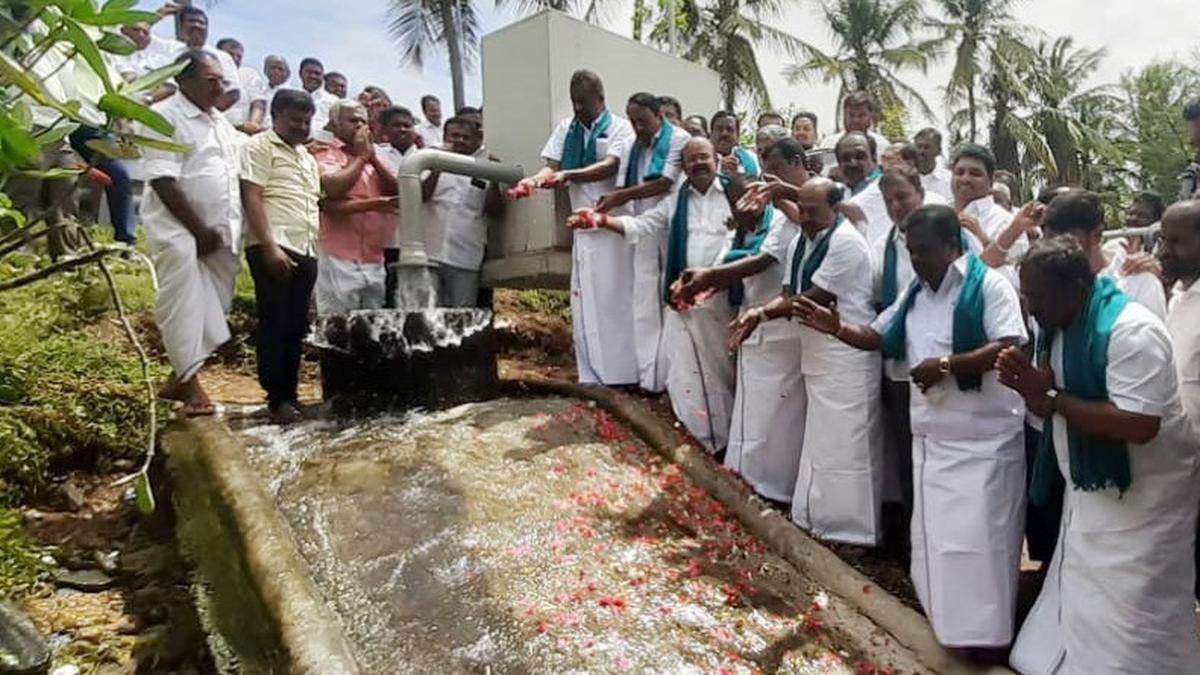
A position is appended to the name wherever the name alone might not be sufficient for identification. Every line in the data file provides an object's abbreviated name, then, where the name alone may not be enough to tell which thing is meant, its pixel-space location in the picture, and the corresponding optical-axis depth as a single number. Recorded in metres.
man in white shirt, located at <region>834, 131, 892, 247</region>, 4.82
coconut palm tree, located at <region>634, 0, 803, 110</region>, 19.02
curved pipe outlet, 5.89
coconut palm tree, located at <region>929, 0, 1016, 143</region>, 24.91
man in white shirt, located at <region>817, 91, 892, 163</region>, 6.18
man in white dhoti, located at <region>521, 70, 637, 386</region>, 5.85
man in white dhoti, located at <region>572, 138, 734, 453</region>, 5.05
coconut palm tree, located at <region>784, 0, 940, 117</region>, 22.73
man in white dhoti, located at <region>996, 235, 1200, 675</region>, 2.89
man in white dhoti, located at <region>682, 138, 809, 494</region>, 4.54
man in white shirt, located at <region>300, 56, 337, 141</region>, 8.80
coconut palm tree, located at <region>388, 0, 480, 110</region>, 18.50
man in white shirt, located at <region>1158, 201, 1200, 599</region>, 3.09
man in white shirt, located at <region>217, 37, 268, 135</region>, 8.28
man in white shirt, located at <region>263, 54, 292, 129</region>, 8.81
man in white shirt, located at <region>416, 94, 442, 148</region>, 9.18
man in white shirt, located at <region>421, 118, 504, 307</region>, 6.73
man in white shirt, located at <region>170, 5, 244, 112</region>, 7.55
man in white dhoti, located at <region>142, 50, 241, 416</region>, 4.74
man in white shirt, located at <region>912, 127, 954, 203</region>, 5.71
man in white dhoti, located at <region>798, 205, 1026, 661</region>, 3.43
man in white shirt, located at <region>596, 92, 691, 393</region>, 5.58
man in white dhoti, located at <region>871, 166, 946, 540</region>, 4.21
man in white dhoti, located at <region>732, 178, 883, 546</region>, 4.14
